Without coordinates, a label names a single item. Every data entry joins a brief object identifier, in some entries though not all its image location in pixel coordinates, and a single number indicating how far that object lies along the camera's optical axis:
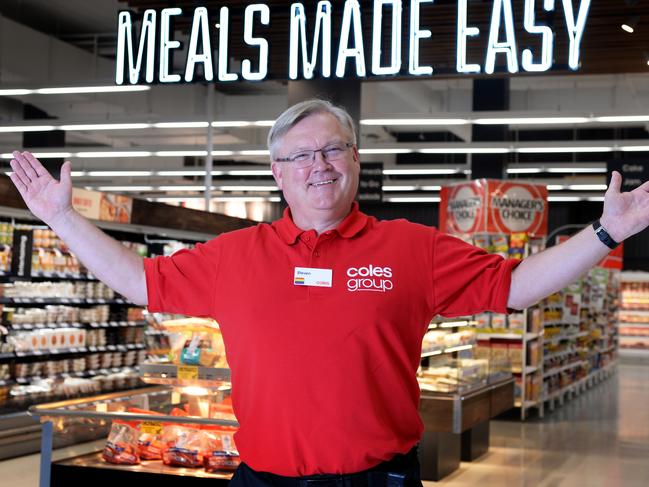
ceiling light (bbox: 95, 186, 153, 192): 19.81
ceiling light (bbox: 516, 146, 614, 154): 13.55
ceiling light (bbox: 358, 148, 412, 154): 14.69
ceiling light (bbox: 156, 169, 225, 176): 16.67
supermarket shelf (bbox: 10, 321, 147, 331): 8.93
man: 2.01
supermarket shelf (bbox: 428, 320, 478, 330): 7.92
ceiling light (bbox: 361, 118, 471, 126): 11.46
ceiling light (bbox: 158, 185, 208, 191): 18.74
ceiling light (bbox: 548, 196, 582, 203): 21.09
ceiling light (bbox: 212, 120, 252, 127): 12.86
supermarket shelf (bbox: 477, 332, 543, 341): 10.98
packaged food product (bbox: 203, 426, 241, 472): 4.15
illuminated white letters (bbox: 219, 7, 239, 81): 5.66
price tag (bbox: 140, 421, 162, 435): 4.14
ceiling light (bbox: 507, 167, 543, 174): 17.94
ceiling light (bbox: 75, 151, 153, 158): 14.50
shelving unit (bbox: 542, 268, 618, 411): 12.50
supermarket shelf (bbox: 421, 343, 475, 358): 7.60
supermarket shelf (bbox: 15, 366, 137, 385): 8.85
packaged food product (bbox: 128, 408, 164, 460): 4.15
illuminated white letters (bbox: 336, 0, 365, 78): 5.39
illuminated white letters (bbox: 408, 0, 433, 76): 5.34
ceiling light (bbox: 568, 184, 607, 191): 19.23
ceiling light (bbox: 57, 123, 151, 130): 12.49
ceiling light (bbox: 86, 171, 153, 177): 17.16
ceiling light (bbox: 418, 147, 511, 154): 14.05
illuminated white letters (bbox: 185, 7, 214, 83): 5.64
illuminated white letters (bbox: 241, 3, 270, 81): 5.58
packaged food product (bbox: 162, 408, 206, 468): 4.16
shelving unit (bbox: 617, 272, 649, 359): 25.09
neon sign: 5.21
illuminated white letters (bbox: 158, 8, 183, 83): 5.70
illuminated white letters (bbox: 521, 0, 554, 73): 5.16
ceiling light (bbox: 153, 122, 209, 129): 12.42
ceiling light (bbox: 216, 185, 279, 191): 19.88
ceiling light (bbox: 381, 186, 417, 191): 20.30
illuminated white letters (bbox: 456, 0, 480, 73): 5.22
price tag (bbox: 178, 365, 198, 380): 4.59
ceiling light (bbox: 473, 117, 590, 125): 11.18
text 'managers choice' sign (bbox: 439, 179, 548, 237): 11.38
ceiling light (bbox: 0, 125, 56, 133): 13.00
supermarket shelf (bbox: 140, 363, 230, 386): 4.54
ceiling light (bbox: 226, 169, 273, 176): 17.48
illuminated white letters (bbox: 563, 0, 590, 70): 5.15
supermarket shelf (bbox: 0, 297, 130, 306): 8.75
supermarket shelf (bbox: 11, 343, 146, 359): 8.87
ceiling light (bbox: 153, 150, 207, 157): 14.54
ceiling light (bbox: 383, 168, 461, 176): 17.94
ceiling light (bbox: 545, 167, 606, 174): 17.59
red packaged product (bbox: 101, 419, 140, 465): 4.12
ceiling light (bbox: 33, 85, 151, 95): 10.57
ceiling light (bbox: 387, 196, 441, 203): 22.56
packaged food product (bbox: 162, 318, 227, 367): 4.71
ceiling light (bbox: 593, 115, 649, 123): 11.01
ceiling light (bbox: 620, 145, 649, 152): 13.40
